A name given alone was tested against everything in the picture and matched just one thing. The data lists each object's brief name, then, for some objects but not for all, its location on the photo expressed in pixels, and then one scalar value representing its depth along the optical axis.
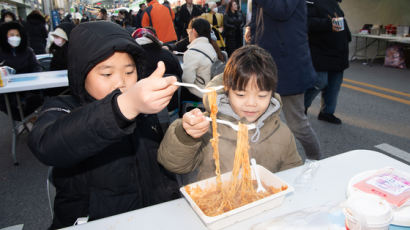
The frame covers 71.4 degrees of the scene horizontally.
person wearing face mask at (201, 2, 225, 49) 7.88
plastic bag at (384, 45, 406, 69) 7.34
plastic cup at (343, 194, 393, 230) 0.72
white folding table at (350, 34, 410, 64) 7.97
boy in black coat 0.96
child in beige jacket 1.50
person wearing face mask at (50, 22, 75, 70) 4.18
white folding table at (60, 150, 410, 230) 1.03
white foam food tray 0.94
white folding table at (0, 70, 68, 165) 3.15
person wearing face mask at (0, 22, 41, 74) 4.18
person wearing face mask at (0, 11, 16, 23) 7.63
